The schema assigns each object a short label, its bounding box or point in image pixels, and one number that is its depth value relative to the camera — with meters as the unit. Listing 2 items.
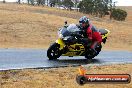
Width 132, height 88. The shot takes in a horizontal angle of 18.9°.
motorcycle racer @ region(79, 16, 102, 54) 15.96
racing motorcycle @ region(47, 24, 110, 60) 15.80
